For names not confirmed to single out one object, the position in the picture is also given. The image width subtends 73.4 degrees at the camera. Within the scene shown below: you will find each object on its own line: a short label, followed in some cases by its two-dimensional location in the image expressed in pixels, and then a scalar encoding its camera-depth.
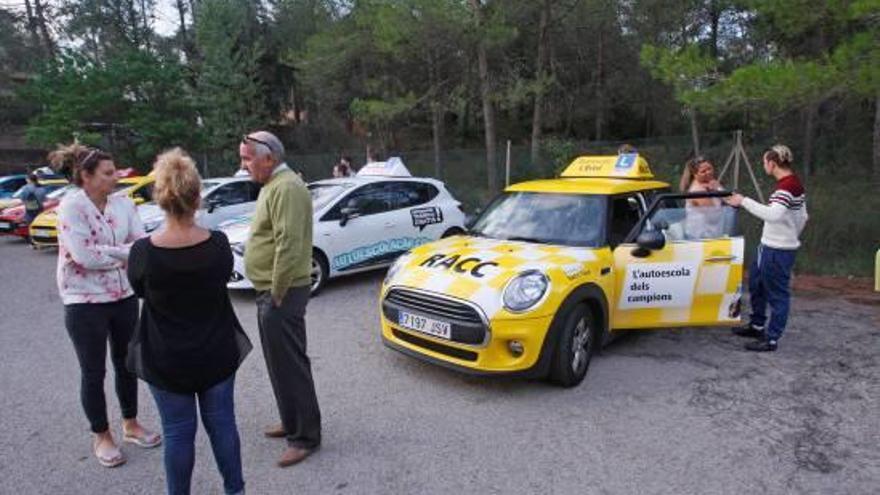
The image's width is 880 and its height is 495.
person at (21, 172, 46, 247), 12.27
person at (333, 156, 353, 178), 15.27
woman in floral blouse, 3.26
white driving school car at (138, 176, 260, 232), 10.23
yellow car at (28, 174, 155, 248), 11.10
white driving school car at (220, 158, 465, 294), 7.70
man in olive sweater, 3.20
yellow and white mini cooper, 4.25
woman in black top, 2.43
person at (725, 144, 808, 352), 4.93
